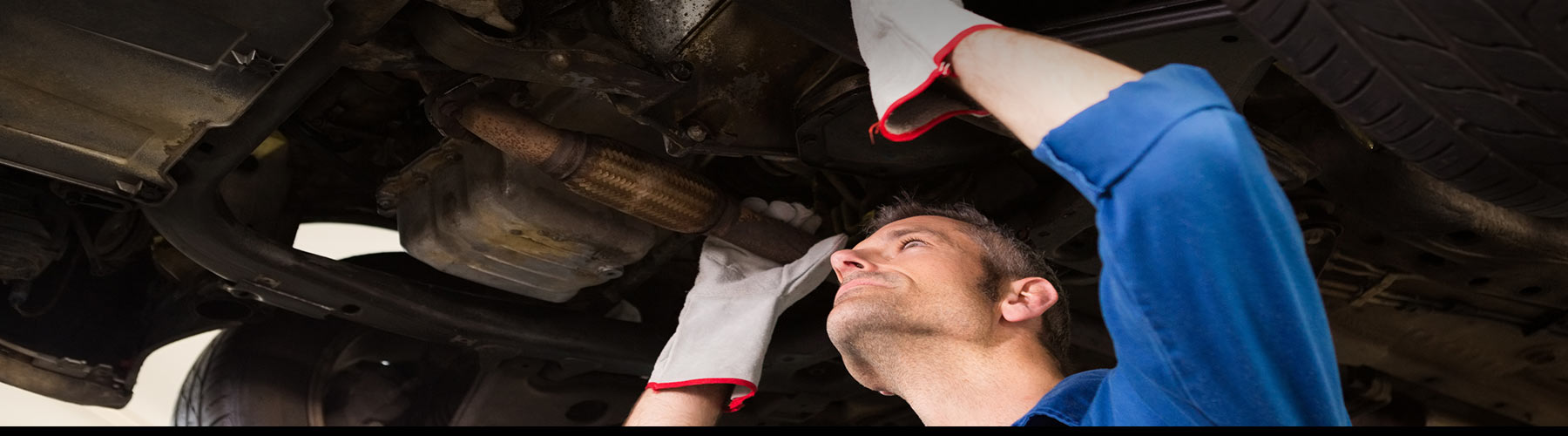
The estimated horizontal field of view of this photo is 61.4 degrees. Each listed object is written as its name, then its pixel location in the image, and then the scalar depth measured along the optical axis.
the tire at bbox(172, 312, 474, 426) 2.27
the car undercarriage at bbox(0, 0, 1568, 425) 1.42
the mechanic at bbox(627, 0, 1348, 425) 0.93
